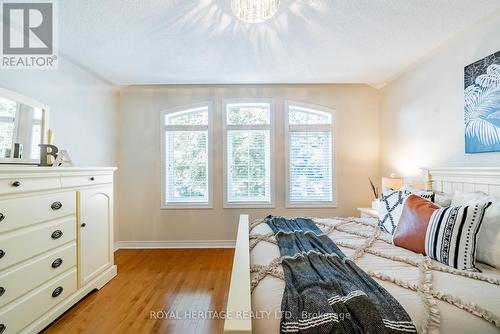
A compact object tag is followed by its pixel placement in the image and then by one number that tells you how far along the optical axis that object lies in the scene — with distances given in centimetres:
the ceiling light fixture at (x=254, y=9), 163
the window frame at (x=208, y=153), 358
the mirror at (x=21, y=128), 194
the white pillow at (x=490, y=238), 134
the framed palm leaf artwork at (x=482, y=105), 188
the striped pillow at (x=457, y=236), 133
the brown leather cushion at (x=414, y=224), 155
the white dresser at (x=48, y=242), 148
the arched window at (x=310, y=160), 363
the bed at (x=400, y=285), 93
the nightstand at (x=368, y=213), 281
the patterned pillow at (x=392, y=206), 193
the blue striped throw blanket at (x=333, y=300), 88
